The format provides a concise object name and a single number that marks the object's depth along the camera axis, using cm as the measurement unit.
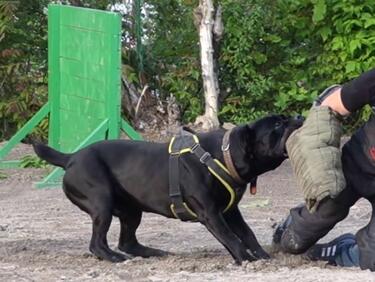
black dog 998
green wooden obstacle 1518
